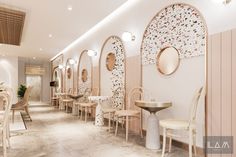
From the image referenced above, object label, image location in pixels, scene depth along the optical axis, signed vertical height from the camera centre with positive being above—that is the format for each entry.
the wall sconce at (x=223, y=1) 2.55 +1.10
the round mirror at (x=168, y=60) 3.39 +0.40
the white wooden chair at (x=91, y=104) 5.75 -0.69
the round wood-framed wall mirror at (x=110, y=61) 5.39 +0.61
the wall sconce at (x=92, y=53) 6.51 +0.99
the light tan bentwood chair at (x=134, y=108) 3.76 -0.61
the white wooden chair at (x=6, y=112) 2.84 -0.47
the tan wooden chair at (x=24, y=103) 5.94 -0.71
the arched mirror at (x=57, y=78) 11.07 +0.21
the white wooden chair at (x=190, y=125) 2.51 -0.60
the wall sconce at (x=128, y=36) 4.52 +1.09
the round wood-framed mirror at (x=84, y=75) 7.30 +0.25
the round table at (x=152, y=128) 3.16 -0.81
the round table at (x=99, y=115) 5.15 -0.92
